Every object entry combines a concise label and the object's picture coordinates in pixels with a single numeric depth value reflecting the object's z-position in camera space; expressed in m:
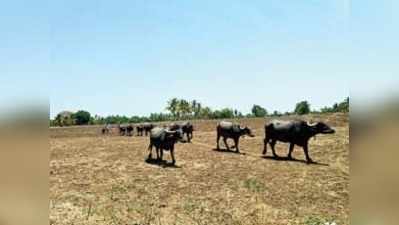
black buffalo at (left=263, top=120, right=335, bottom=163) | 8.02
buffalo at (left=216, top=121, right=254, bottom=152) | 9.09
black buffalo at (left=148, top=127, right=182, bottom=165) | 8.14
